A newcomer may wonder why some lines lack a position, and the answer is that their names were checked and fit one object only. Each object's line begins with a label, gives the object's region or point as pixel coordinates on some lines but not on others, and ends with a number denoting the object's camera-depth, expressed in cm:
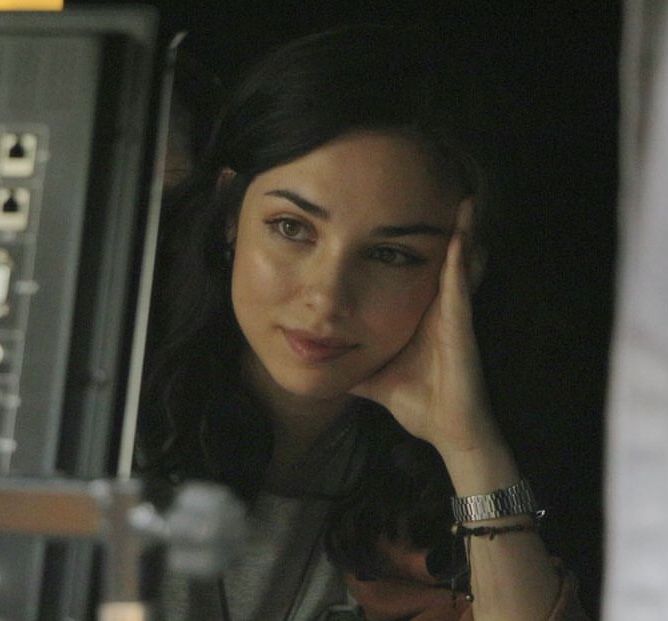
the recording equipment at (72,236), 272
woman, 280
